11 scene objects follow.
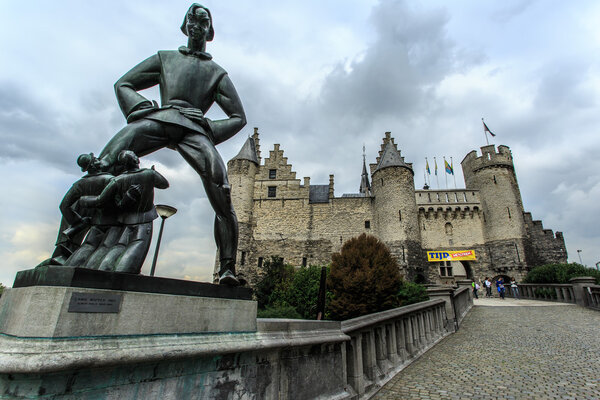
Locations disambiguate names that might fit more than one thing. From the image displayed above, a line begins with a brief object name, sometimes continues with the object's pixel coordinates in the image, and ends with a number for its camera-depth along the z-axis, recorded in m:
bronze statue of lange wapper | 2.30
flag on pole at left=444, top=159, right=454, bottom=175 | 32.85
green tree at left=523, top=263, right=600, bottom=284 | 18.19
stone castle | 26.89
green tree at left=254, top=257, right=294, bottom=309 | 20.38
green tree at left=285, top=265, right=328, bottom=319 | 17.11
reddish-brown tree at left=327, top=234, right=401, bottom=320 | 14.96
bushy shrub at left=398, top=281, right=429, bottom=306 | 15.50
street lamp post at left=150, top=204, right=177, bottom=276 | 7.91
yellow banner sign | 27.69
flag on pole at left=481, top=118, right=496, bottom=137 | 32.22
